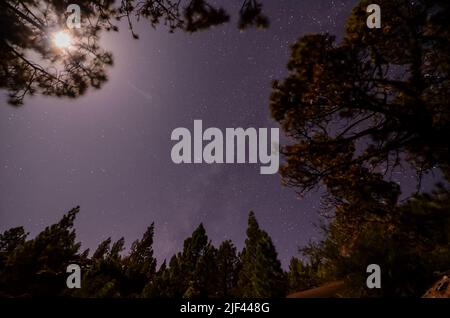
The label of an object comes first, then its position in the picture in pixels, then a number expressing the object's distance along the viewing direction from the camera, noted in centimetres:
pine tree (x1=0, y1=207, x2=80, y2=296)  1994
